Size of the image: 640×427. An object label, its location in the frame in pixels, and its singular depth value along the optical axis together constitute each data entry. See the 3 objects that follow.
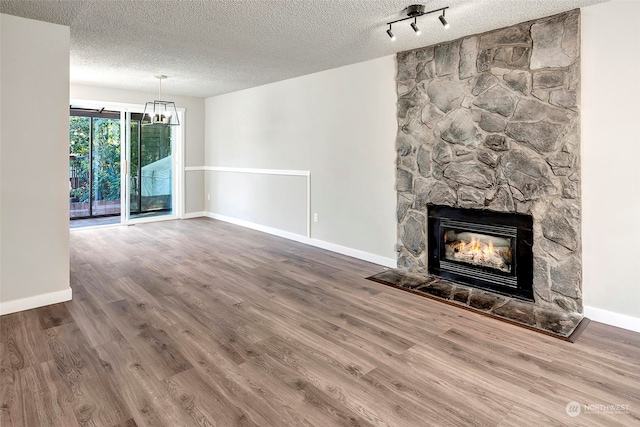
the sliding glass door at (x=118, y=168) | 6.97
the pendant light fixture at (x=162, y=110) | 6.76
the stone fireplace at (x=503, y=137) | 2.99
